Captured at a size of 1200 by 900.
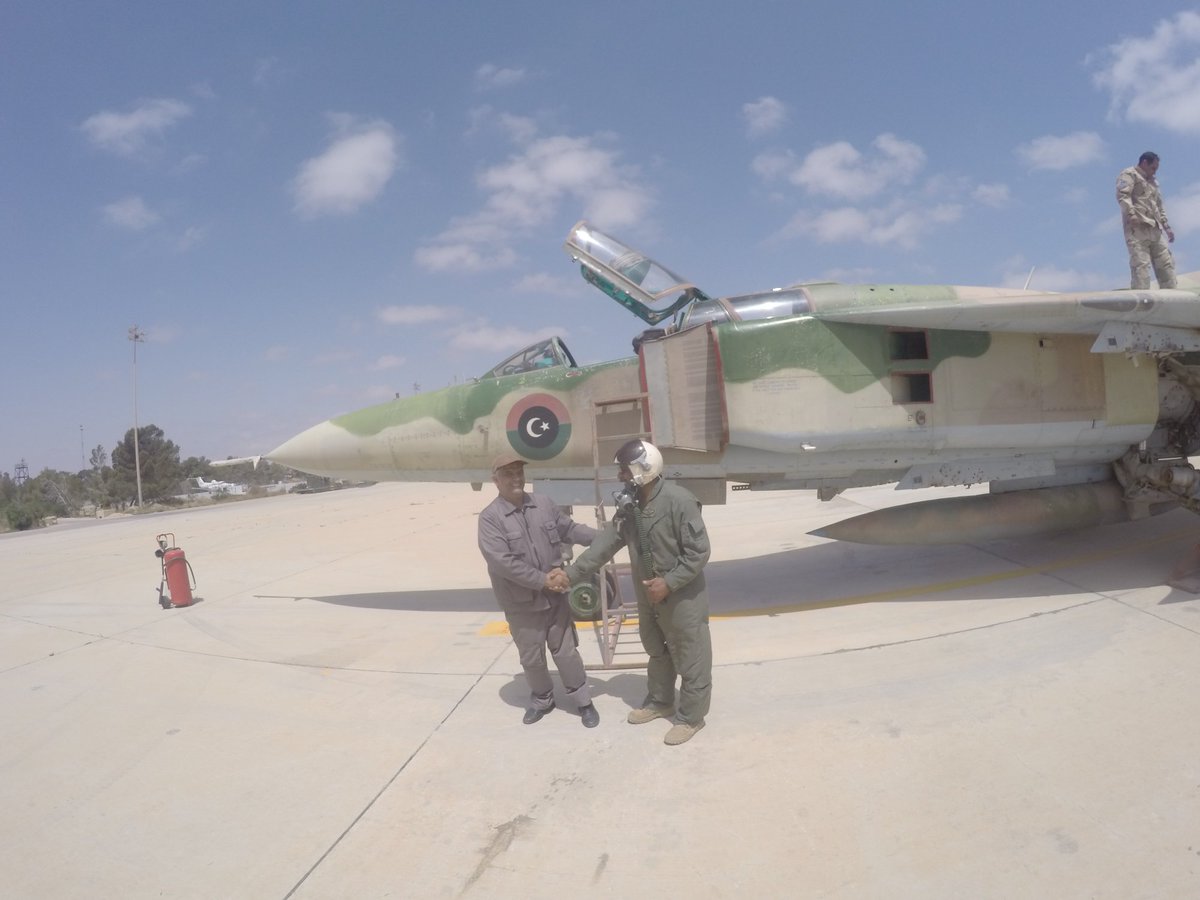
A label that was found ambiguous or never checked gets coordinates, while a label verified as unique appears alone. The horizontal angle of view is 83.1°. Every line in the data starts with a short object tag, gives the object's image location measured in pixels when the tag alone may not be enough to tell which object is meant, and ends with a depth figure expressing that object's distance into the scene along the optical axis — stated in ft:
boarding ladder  16.53
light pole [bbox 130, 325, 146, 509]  150.92
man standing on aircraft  20.51
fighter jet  19.80
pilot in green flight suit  11.60
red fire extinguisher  25.48
